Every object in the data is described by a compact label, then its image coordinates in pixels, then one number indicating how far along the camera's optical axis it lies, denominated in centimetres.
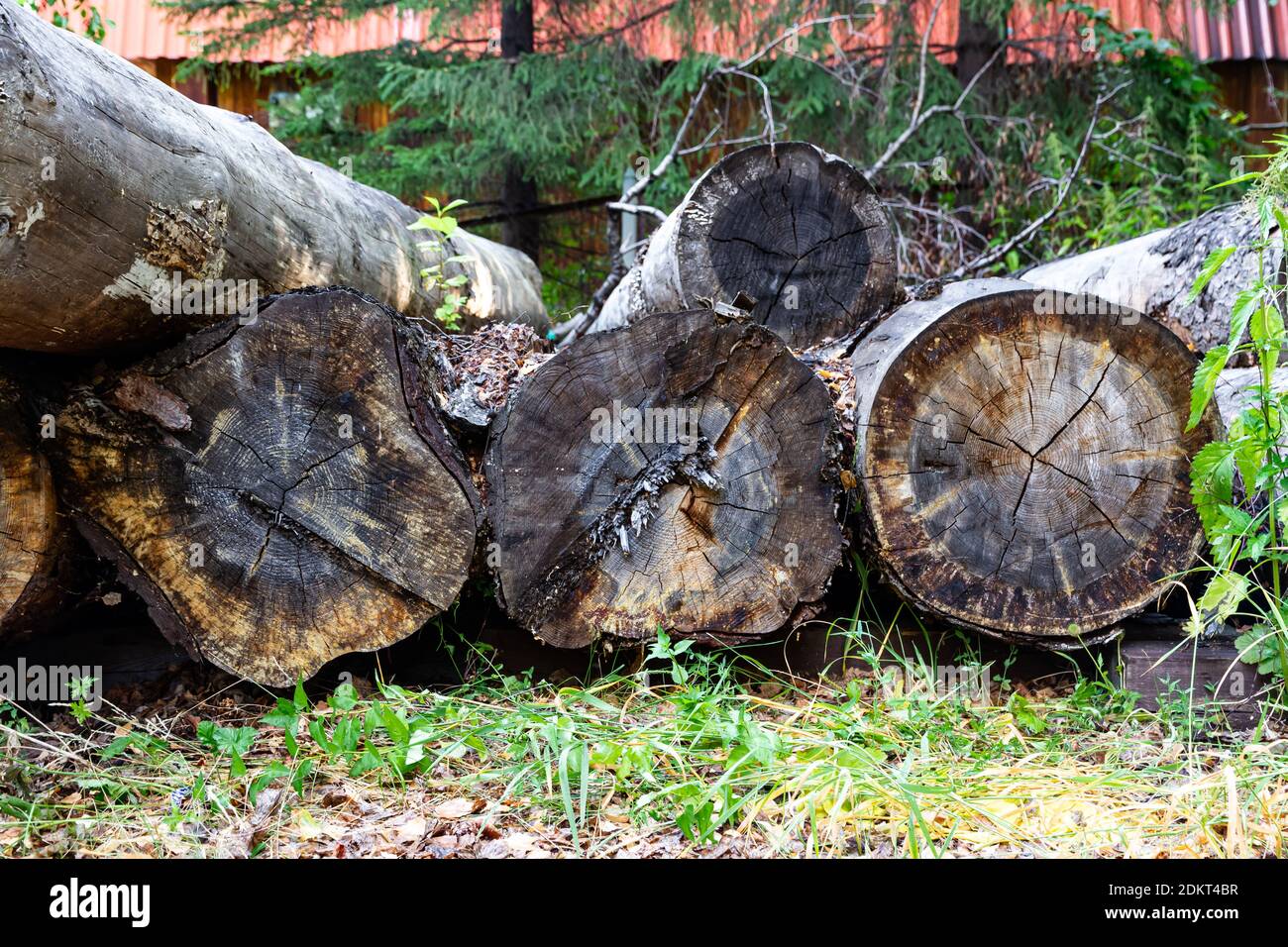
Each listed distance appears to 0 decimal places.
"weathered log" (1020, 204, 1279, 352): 386
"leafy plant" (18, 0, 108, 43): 537
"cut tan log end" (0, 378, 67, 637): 290
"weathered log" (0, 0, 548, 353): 226
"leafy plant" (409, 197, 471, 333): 429
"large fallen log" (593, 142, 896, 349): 395
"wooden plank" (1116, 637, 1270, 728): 306
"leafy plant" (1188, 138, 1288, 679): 256
